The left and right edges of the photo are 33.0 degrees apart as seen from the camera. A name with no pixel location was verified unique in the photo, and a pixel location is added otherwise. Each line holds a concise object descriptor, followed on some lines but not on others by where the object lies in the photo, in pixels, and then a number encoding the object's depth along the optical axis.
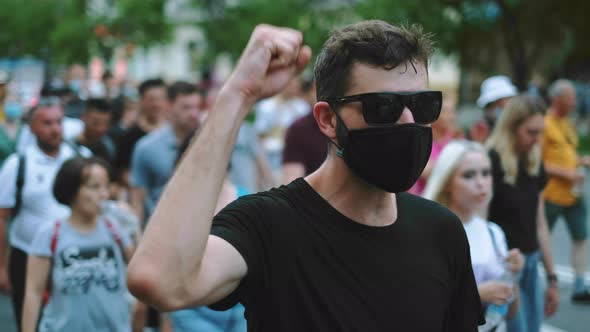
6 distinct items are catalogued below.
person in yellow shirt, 9.19
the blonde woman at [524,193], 6.04
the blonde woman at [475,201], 4.75
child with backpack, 4.94
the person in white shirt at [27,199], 6.23
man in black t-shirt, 2.25
